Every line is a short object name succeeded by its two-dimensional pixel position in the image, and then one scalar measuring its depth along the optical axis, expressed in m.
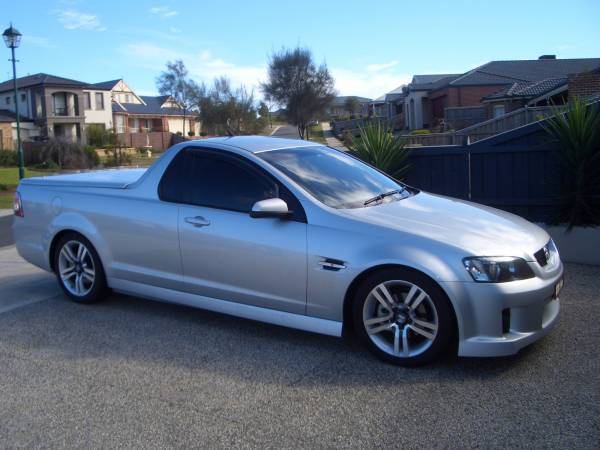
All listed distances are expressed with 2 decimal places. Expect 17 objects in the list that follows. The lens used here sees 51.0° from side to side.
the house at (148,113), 73.43
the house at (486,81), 36.09
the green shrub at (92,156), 36.06
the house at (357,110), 90.01
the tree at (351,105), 92.26
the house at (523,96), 29.00
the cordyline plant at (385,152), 8.97
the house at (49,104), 56.50
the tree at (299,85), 40.38
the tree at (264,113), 48.67
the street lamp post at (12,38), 20.80
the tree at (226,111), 53.56
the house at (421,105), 49.06
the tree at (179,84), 75.12
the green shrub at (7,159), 37.25
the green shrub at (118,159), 36.72
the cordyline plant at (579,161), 7.37
